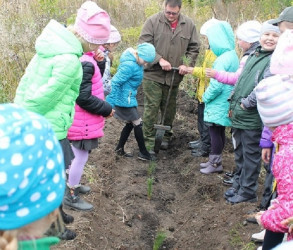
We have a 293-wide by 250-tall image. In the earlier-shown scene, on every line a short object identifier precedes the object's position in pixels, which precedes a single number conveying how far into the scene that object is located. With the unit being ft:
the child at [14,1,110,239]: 10.65
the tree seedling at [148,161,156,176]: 17.94
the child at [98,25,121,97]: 17.58
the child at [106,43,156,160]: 17.57
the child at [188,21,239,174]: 16.38
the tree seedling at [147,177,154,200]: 16.26
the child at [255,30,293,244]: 8.32
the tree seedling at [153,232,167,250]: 12.54
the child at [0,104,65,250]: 4.48
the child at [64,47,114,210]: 12.80
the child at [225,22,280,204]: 13.74
